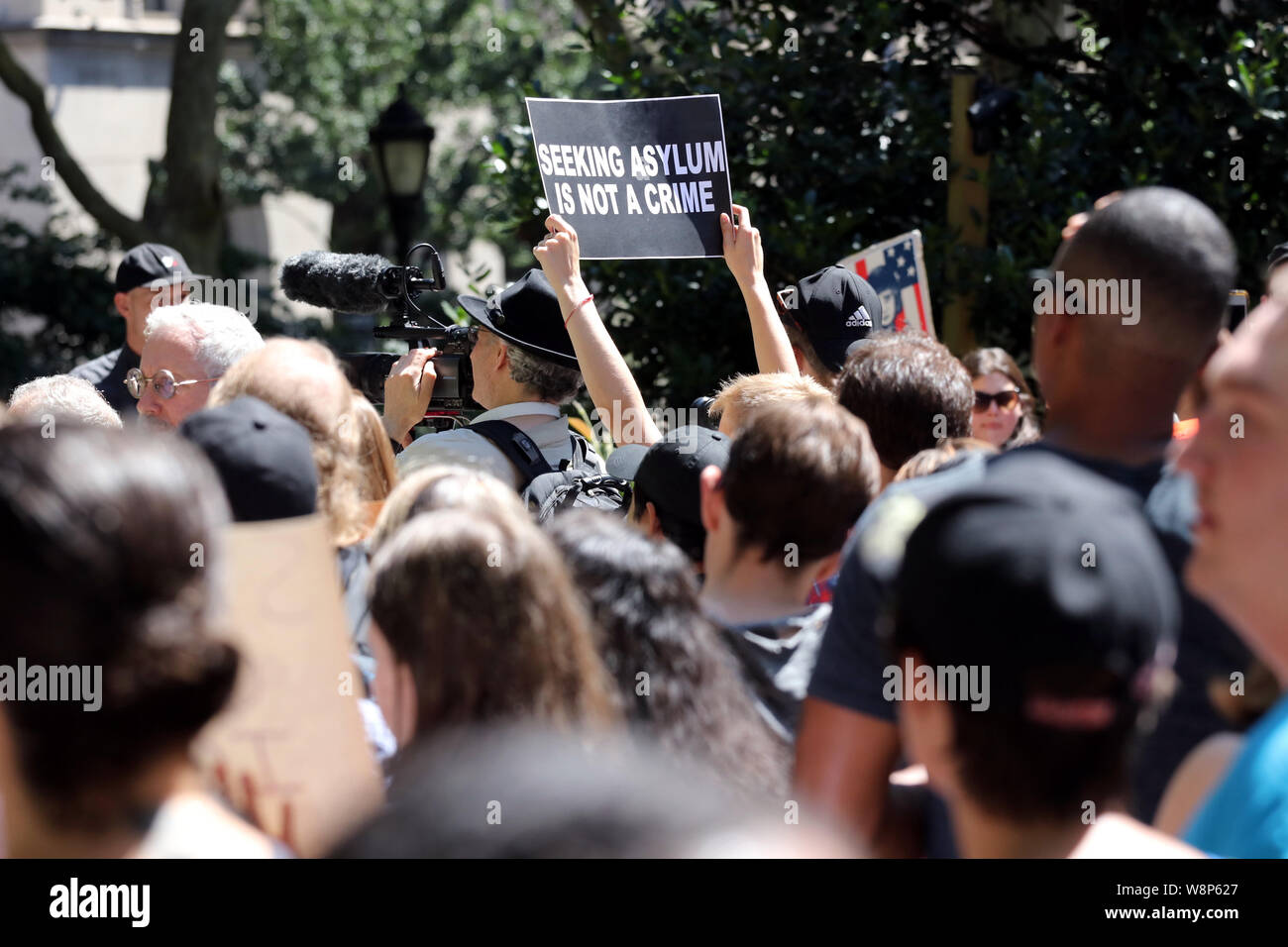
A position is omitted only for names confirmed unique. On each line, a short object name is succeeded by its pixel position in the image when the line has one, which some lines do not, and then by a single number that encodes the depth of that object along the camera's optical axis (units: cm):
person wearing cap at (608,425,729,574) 286
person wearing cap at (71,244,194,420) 524
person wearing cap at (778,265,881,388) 414
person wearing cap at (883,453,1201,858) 141
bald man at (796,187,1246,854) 200
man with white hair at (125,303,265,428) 371
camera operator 346
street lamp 880
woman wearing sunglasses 451
